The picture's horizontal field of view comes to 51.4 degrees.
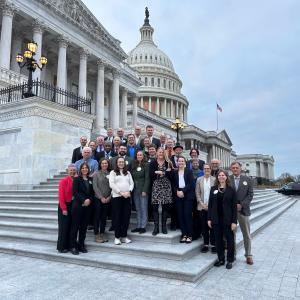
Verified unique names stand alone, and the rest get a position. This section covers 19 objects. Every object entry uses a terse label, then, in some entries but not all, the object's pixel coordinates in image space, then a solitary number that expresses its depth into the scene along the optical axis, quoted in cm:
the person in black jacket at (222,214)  654
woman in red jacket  710
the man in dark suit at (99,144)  975
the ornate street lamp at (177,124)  3669
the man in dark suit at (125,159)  786
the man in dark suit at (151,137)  918
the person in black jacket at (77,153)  987
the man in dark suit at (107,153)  921
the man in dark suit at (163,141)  944
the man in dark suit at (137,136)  972
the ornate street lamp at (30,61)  1384
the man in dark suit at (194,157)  846
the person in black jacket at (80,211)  708
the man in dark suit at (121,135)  983
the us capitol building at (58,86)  1302
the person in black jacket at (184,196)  725
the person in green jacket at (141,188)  761
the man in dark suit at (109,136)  1048
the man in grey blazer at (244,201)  686
